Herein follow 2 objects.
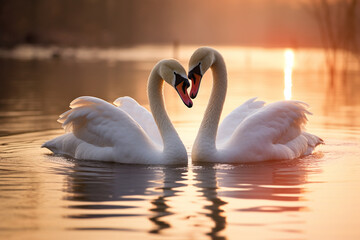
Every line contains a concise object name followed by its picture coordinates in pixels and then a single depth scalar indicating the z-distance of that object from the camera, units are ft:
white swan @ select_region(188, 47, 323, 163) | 30.66
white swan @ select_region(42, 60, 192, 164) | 30.12
